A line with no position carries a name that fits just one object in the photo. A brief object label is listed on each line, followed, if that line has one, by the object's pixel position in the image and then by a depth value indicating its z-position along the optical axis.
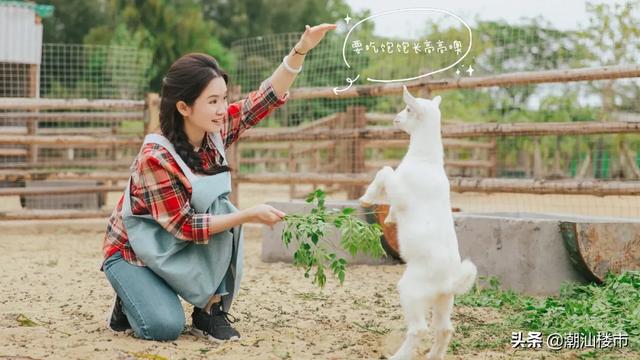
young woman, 2.93
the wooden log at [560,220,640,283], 4.03
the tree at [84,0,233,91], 18.00
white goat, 2.53
